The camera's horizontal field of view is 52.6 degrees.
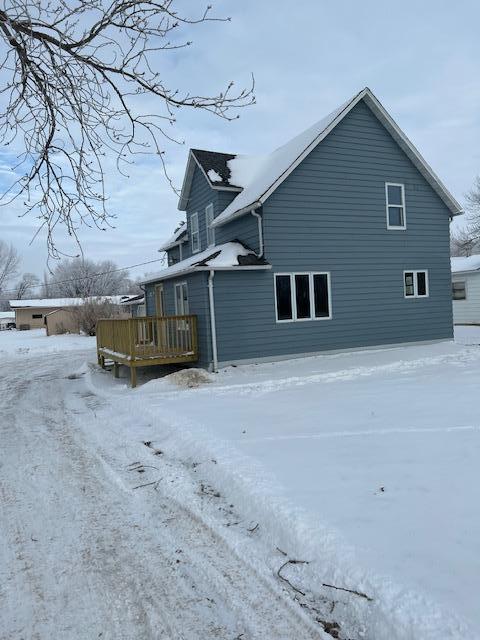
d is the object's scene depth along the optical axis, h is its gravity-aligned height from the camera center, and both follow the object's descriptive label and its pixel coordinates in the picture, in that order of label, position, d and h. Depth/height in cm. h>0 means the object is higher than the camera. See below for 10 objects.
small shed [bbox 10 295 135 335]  6162 +224
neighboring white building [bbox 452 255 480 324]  2389 +81
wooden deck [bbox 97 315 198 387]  1174 -51
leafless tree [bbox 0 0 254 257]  490 +276
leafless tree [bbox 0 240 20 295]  7300 +943
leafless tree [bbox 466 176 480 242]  3578 +663
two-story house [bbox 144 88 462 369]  1316 +194
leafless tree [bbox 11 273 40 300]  10031 +871
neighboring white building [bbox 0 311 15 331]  7100 +155
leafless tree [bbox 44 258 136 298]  7469 +726
